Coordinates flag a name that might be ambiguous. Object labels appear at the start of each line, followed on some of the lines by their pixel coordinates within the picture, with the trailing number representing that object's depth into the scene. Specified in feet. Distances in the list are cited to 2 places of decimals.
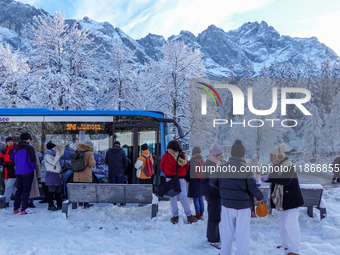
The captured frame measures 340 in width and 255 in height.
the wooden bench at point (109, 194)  17.97
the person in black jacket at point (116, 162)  22.30
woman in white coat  20.54
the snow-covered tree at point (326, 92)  150.41
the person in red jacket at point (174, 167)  16.83
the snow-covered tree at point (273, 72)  183.91
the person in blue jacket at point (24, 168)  19.60
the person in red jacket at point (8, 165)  21.08
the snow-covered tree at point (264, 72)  196.44
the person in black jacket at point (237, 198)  11.05
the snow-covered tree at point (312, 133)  100.32
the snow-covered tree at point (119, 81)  65.77
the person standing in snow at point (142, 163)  21.99
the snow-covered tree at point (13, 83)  54.03
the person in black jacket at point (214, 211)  13.65
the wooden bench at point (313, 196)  17.43
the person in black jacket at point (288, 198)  11.79
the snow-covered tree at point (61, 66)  51.02
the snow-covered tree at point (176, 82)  61.31
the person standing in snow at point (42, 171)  23.91
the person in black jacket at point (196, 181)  17.26
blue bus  24.67
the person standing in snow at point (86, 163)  19.56
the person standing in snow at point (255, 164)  26.33
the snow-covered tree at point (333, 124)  98.63
